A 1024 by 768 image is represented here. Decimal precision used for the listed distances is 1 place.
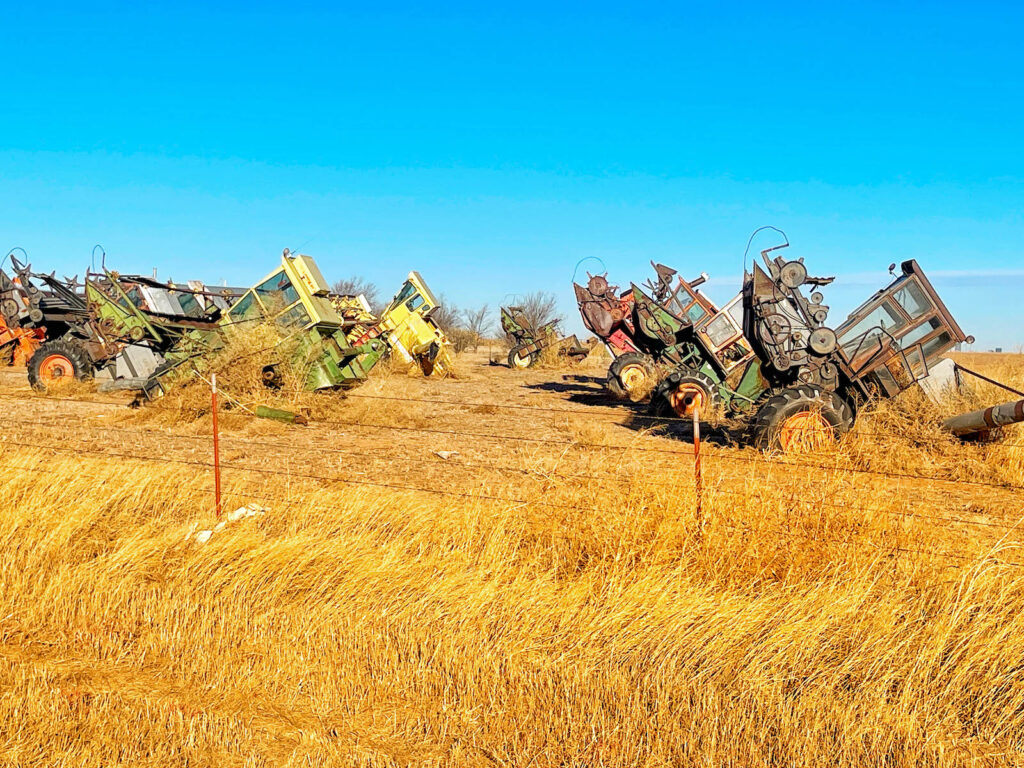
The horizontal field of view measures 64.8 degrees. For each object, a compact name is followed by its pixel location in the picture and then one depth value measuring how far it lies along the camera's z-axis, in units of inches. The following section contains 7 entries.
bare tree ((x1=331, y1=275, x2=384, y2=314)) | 2139.5
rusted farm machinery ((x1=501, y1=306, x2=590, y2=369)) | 1234.6
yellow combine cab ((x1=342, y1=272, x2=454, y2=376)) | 954.1
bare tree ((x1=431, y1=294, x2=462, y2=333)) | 2095.2
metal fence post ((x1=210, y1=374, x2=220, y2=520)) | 222.1
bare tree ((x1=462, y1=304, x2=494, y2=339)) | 2301.2
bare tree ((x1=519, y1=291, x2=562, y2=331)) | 1967.3
